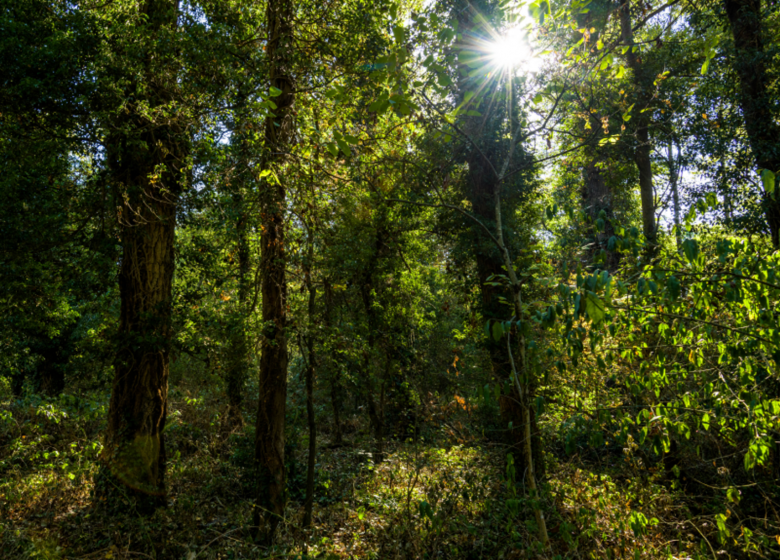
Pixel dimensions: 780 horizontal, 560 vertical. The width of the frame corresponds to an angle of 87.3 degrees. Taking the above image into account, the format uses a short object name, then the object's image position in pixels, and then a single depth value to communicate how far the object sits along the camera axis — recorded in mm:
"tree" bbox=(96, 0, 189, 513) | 5059
